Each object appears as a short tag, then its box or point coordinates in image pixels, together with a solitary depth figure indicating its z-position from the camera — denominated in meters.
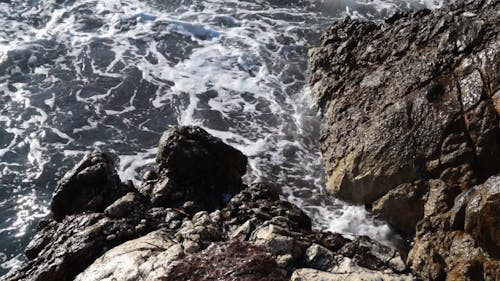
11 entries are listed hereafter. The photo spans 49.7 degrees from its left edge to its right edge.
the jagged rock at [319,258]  7.42
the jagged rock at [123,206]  9.21
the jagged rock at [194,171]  10.21
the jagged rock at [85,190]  9.90
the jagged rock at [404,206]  9.97
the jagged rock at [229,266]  7.07
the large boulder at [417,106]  9.73
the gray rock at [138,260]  7.34
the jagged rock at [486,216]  7.44
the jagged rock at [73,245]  8.34
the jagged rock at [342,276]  7.05
